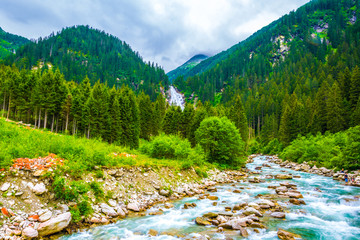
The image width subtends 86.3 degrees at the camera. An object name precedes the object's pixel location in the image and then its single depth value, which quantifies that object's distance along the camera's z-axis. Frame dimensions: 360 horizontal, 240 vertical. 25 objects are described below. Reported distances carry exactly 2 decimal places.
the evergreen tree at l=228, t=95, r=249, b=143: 61.50
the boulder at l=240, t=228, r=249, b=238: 9.70
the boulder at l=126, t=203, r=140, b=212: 12.93
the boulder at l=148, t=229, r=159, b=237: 9.87
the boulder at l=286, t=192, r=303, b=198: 17.20
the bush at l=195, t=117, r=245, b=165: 33.53
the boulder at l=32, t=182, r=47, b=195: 10.02
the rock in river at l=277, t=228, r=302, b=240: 9.48
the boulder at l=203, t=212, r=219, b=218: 12.35
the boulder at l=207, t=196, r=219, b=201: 16.59
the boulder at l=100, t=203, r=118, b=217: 11.55
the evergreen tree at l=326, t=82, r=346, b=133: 47.40
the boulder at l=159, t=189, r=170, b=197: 16.25
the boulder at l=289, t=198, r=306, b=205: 15.35
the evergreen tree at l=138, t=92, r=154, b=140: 61.03
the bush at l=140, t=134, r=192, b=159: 24.73
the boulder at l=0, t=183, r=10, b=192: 9.32
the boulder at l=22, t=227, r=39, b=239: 8.07
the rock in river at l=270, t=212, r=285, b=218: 12.30
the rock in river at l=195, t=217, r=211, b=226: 11.26
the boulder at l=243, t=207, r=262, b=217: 12.59
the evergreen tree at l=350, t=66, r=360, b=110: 51.47
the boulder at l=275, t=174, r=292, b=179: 27.13
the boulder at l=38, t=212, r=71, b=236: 8.65
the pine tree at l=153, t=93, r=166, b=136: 64.69
